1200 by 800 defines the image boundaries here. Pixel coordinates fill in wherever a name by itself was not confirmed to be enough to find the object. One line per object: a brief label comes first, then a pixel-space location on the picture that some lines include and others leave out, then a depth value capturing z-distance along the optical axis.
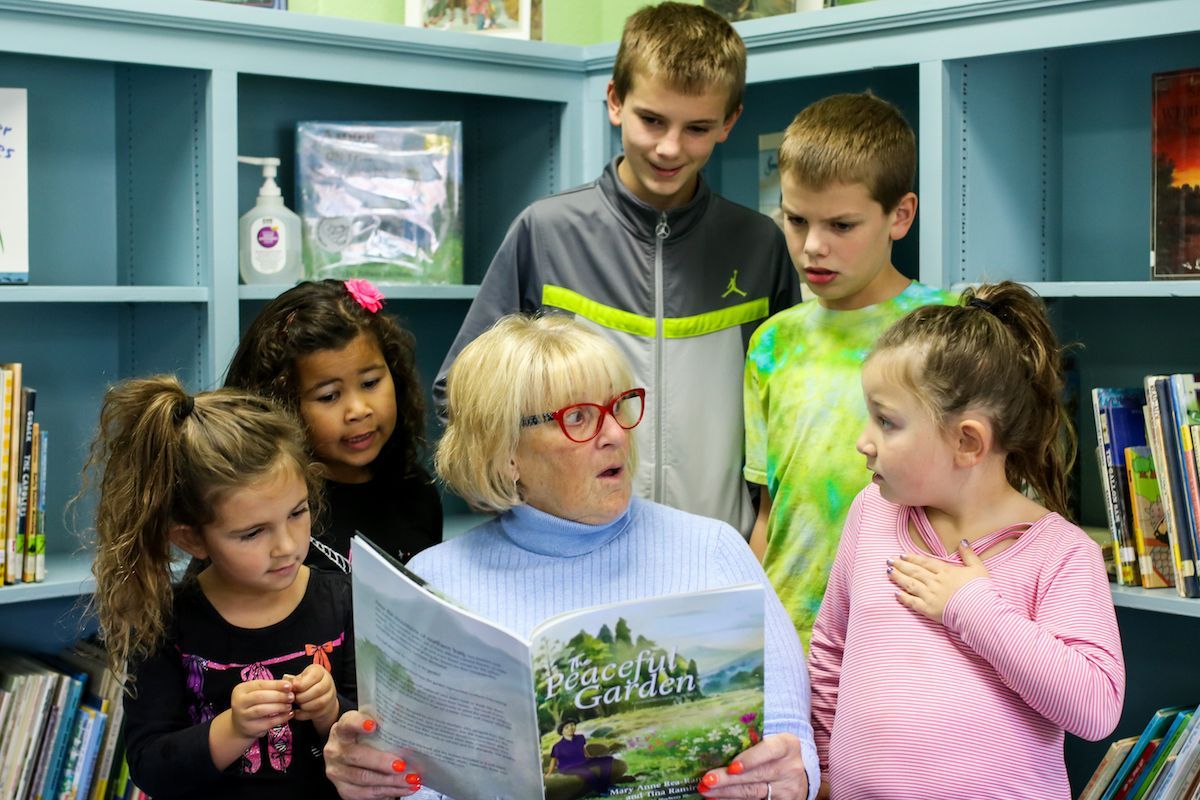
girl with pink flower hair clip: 2.00
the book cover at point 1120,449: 2.04
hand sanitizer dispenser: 2.49
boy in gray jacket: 2.17
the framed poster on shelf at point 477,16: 2.79
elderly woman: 1.63
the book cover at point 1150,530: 2.03
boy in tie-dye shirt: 1.88
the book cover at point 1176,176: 2.07
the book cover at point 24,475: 2.21
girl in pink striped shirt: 1.49
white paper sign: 2.29
